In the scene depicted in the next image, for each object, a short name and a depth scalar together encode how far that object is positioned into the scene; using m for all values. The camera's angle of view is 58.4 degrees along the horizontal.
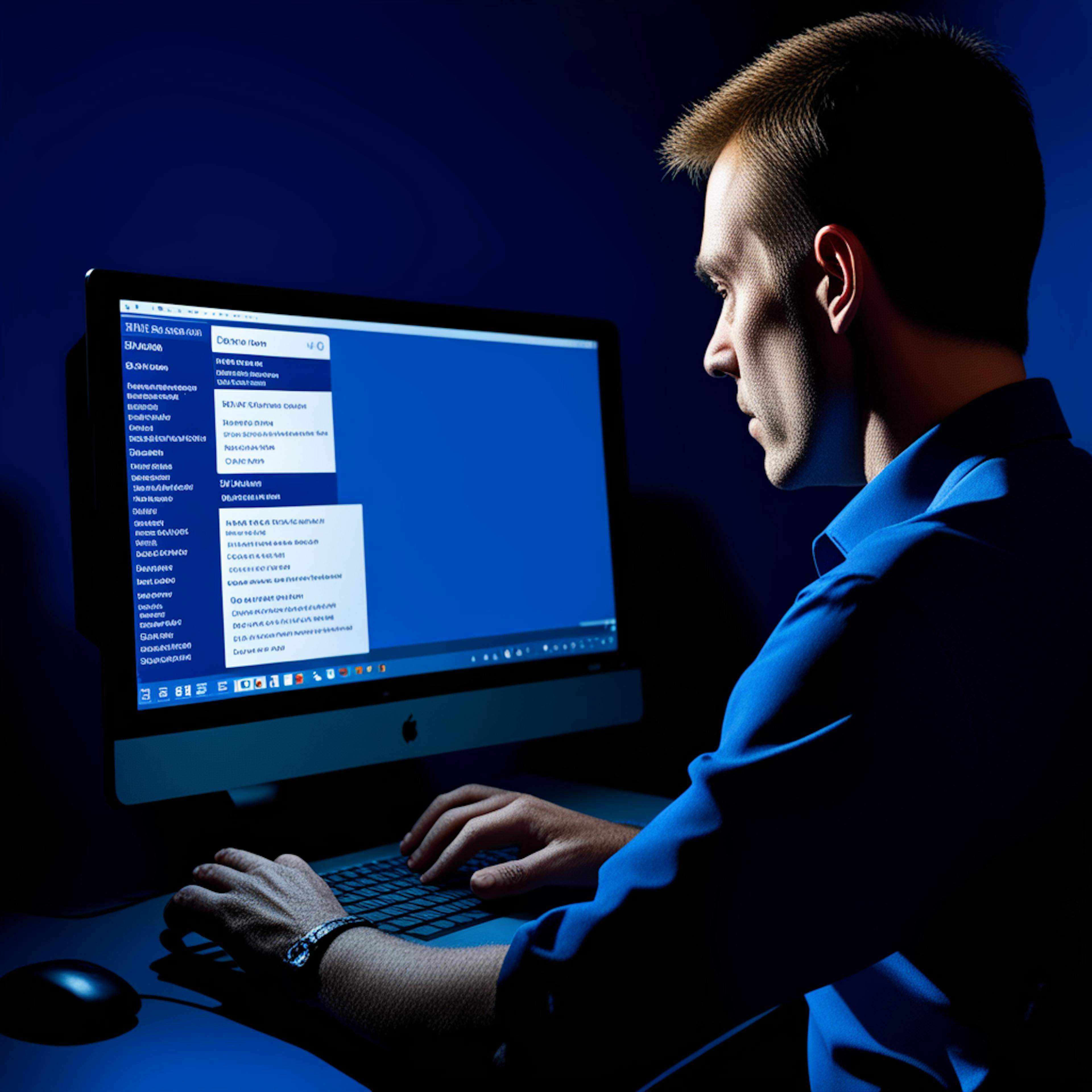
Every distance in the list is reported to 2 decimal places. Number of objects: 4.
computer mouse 0.60
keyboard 0.75
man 0.49
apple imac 0.87
